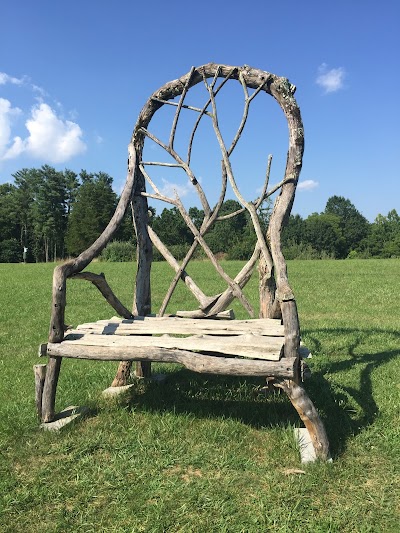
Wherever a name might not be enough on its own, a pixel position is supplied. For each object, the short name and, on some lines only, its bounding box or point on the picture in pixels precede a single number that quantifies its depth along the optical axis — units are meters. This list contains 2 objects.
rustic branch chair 2.84
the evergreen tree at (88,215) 45.78
